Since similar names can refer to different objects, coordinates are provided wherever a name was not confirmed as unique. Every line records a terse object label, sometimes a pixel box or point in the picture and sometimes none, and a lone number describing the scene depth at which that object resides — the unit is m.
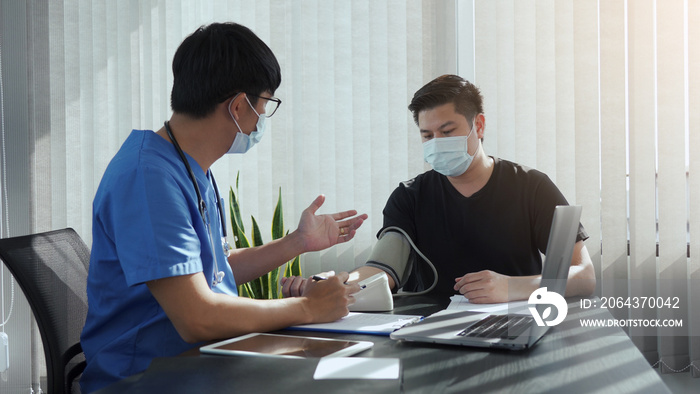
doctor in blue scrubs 1.11
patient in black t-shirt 1.91
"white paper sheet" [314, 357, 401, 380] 0.80
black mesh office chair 1.24
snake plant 2.66
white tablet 0.96
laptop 1.01
